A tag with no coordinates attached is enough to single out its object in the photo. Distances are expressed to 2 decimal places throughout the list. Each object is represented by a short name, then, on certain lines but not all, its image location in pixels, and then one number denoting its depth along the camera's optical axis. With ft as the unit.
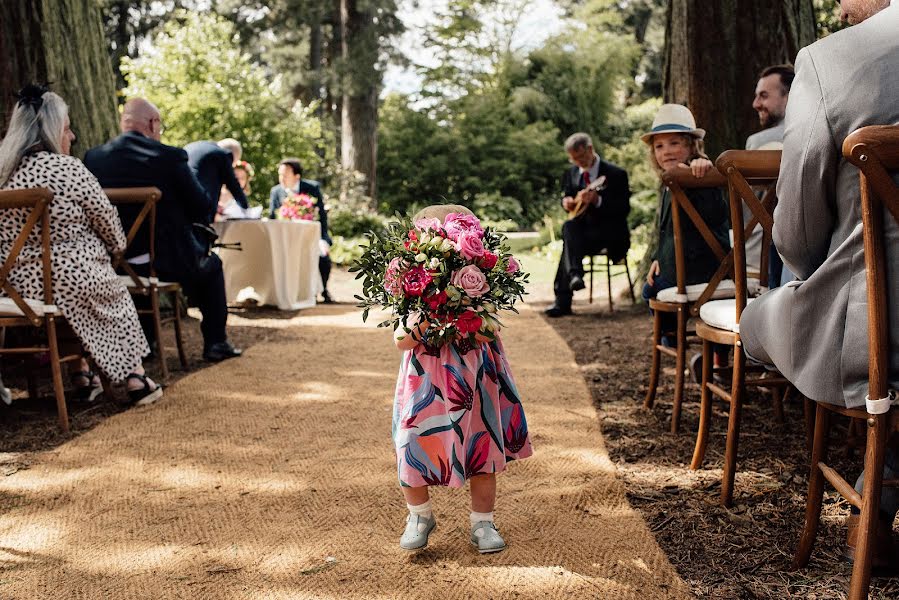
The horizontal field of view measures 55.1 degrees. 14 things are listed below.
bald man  18.72
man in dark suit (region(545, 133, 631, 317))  28.66
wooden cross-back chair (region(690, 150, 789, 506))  9.86
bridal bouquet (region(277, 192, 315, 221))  31.40
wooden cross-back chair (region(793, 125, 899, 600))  6.41
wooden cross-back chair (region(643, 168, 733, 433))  12.21
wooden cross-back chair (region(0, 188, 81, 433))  13.42
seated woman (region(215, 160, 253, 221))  30.50
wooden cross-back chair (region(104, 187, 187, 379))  17.04
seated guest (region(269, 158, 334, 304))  33.19
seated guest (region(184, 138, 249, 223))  23.53
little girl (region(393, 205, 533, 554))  8.57
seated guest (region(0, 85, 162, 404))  14.48
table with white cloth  29.81
